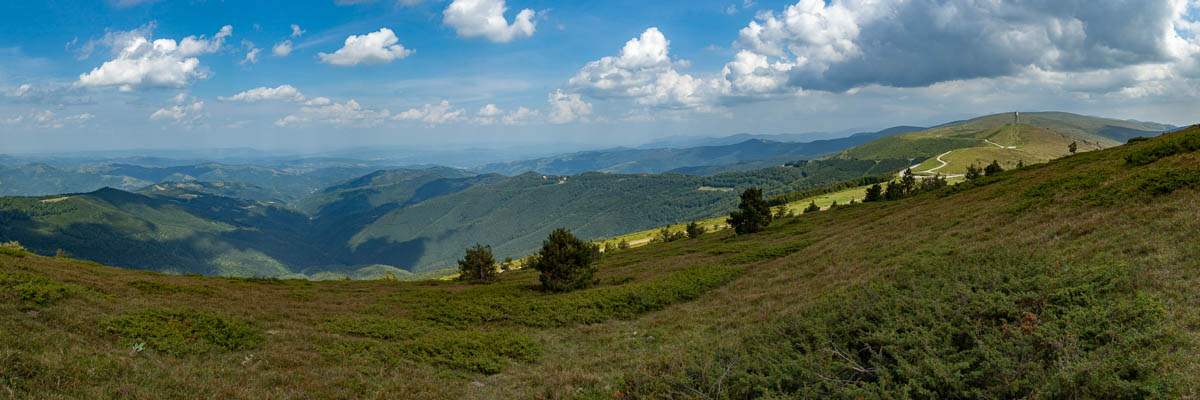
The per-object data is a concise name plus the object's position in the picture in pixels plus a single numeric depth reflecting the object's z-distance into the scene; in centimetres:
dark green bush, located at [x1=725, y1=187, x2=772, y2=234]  6825
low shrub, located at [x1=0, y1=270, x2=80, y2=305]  1427
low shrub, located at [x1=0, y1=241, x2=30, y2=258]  2813
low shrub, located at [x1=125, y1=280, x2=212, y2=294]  2309
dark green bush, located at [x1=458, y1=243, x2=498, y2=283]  5284
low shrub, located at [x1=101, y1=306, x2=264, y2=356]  1312
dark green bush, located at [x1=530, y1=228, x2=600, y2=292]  3447
